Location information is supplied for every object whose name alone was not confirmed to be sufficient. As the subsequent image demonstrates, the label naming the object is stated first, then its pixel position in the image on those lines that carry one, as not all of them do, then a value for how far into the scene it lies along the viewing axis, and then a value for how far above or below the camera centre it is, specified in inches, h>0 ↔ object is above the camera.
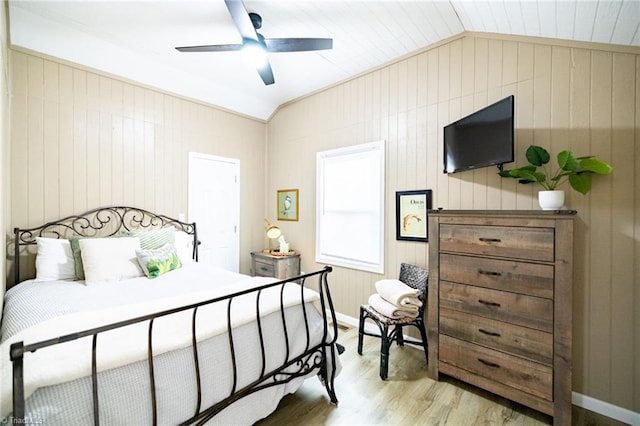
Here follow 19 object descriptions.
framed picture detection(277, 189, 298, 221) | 156.8 +3.2
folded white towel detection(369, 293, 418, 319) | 91.4 -33.4
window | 123.5 +1.4
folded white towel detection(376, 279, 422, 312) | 91.3 -28.2
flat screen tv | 77.5 +21.8
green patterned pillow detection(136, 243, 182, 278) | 96.4 -18.2
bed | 40.9 -23.6
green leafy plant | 69.1 +10.5
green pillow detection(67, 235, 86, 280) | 94.7 -17.2
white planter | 71.1 +2.9
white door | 143.7 +1.6
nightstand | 144.8 -29.6
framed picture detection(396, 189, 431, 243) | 107.6 -1.6
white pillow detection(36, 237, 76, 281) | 93.0 -17.5
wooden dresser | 67.3 -24.9
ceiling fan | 78.9 +49.5
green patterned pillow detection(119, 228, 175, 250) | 108.2 -11.0
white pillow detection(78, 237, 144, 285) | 90.0 -16.8
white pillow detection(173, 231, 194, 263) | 117.8 -15.5
